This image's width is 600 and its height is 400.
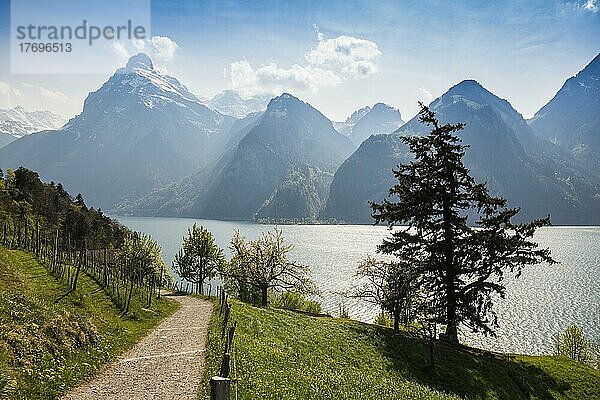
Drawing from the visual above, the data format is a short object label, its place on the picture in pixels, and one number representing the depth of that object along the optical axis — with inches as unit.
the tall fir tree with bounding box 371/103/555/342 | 1523.1
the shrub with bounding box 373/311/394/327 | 2940.7
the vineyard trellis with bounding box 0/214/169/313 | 1300.4
